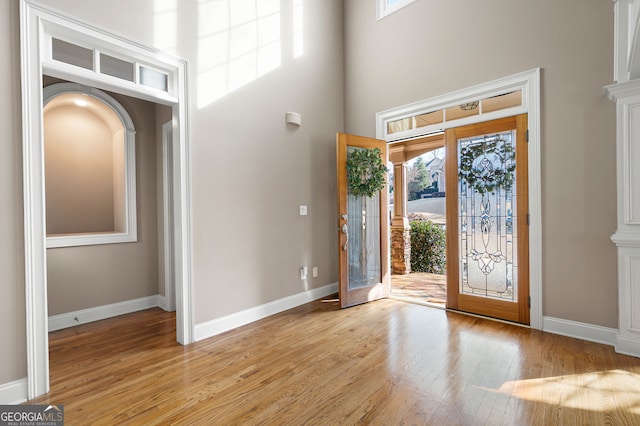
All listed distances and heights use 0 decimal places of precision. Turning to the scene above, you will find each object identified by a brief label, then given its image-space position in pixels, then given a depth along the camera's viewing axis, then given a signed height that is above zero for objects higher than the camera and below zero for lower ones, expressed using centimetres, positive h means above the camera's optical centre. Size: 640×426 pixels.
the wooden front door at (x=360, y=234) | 397 -31
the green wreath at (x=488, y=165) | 338 +48
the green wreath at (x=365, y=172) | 404 +49
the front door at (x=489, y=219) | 329 -12
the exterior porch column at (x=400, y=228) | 630 -36
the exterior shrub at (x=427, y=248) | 666 -81
